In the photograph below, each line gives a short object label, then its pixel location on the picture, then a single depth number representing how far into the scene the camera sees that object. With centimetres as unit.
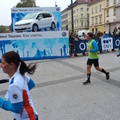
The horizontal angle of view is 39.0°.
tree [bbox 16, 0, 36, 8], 5173
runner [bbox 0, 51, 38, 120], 154
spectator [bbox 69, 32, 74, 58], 1224
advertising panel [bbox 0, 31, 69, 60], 1065
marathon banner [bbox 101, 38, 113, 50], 1376
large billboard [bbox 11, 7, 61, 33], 1499
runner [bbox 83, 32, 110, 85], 556
